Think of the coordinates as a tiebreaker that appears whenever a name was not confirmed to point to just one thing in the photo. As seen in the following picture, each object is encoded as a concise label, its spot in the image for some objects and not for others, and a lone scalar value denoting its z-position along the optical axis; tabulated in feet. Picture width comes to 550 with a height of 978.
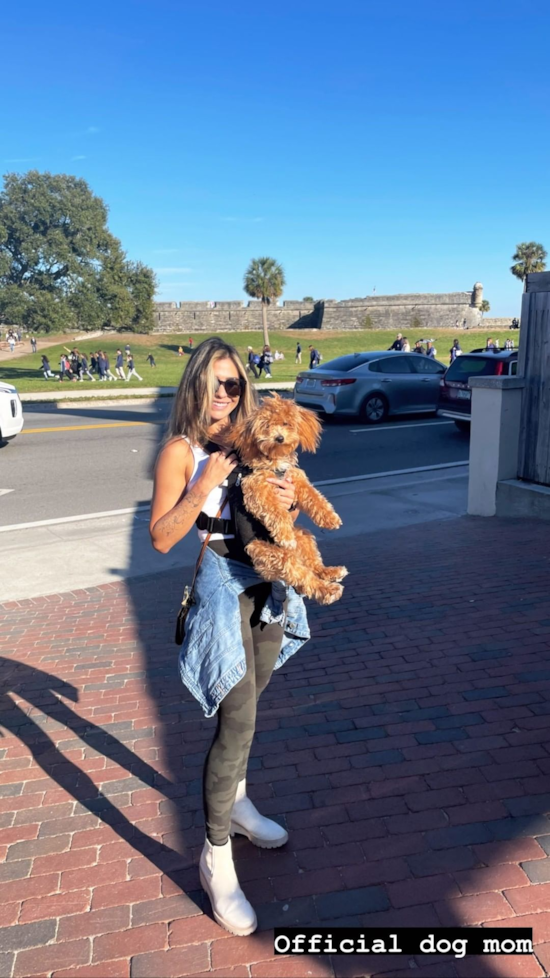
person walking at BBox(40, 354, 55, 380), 123.65
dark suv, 44.65
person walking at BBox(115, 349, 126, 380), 117.54
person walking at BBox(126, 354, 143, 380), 118.79
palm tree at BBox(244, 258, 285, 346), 208.44
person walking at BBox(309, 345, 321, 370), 110.01
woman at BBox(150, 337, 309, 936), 7.72
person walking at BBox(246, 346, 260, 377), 109.50
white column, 24.84
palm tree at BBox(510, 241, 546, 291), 203.38
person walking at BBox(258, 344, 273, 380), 105.60
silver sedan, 50.80
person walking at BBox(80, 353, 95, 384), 118.01
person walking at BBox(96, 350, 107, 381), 113.29
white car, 41.46
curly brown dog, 7.59
